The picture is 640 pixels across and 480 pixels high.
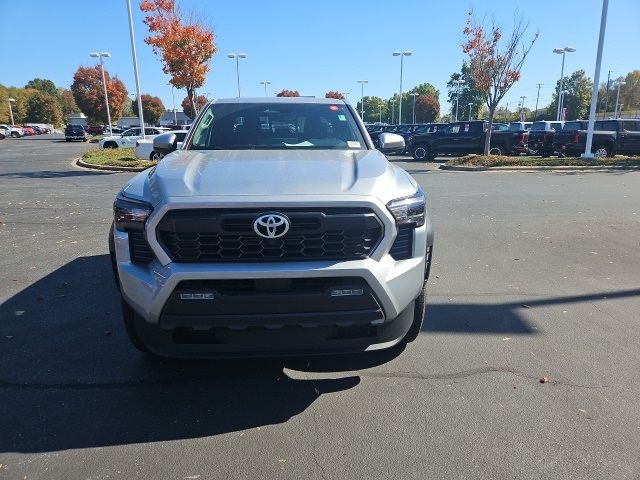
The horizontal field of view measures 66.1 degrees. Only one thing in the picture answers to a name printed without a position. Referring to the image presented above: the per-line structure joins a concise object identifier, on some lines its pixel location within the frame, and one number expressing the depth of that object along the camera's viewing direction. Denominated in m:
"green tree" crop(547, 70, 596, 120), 88.31
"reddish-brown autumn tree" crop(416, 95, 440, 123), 114.38
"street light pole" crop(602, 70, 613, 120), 80.72
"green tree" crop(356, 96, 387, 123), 138.50
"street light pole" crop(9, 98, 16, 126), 91.12
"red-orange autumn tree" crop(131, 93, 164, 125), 85.25
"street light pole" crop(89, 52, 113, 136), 45.07
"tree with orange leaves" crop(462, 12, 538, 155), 21.03
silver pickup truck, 2.59
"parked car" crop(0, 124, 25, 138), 68.50
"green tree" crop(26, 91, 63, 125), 97.44
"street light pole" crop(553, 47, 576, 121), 43.22
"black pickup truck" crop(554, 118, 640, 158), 21.00
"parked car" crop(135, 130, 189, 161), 19.45
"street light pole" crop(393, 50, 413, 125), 50.50
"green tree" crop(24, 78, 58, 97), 135.32
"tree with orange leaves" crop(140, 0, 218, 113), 21.20
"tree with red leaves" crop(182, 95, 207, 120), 48.19
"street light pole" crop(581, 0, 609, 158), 20.02
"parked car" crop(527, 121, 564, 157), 22.91
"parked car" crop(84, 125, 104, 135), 65.69
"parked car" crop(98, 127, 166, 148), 28.41
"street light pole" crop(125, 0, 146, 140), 20.70
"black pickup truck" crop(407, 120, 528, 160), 22.75
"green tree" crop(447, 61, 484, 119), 98.88
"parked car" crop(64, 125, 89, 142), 48.12
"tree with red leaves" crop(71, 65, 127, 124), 66.38
